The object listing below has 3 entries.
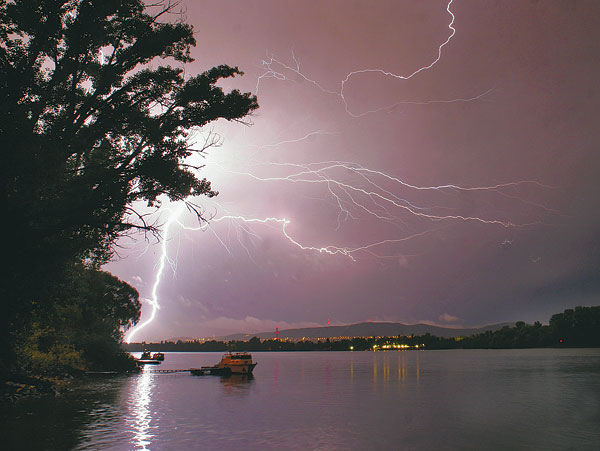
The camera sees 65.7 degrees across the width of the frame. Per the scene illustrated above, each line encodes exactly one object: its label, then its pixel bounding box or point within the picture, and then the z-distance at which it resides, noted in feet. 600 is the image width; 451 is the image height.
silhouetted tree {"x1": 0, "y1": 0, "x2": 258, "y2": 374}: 48.62
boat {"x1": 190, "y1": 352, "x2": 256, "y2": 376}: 242.78
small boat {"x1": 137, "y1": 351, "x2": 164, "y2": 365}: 346.91
